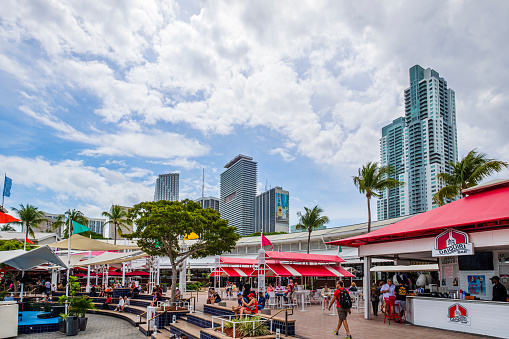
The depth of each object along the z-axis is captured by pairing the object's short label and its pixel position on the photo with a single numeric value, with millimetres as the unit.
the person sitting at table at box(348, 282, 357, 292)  22297
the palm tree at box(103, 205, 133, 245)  59594
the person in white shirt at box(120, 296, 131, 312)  24547
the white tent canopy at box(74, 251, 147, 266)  28338
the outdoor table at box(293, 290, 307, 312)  18939
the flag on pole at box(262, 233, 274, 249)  19680
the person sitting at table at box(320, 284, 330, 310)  19697
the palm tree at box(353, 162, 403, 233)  30172
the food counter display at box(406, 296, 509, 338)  10711
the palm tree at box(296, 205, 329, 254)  41919
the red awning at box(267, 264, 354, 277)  23203
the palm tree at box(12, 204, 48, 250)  53969
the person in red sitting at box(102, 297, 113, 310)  26188
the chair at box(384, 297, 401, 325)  13961
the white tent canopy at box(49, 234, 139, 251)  29319
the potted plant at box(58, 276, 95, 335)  17219
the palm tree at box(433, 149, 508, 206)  21125
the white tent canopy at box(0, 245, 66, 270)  18141
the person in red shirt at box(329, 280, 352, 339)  10738
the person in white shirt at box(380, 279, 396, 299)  14031
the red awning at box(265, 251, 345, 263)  22516
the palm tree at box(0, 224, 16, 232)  74925
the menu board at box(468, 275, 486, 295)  14930
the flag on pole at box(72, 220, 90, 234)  20531
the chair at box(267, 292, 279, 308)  20191
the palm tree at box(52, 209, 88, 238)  60741
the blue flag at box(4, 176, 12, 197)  33906
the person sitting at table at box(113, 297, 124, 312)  24547
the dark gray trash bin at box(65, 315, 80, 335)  17141
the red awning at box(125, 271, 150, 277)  36356
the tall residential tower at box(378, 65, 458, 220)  106438
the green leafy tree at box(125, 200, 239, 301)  19766
